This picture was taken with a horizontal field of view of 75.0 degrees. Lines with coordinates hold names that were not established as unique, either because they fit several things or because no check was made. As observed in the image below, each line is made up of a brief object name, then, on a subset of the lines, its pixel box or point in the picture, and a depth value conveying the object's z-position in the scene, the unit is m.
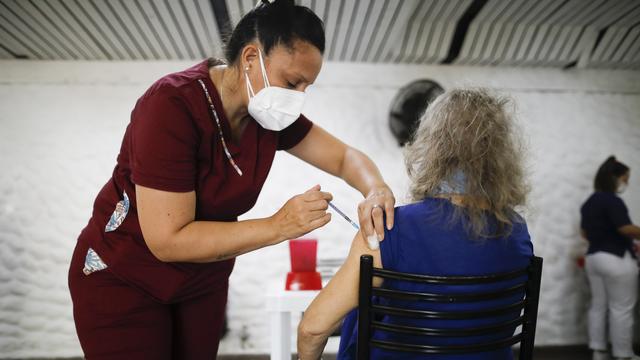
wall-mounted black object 3.24
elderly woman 1.05
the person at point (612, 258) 3.24
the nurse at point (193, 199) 0.98
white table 1.69
